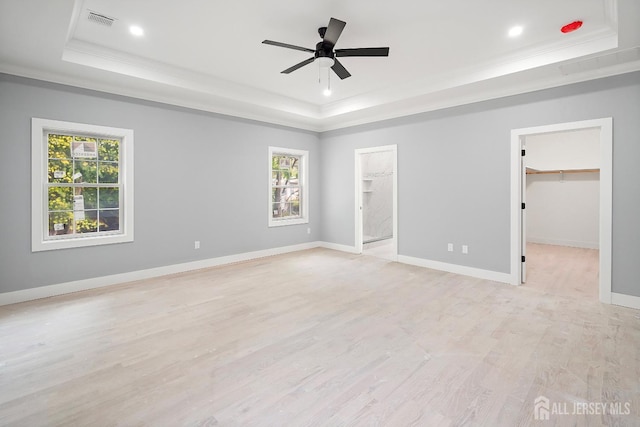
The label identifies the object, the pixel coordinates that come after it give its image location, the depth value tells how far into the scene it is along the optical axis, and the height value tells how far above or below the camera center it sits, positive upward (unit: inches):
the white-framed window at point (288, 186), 245.1 +20.6
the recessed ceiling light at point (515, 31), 123.7 +72.6
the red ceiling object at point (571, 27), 118.5 +70.7
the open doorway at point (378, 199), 320.2 +13.1
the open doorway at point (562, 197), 256.8 +12.5
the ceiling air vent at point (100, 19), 114.8 +72.2
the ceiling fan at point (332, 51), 107.7 +61.9
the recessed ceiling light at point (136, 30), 123.6 +73.0
